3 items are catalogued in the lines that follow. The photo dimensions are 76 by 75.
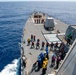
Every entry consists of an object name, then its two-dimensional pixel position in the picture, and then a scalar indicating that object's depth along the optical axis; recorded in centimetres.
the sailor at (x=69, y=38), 1093
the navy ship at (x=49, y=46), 202
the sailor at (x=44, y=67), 782
